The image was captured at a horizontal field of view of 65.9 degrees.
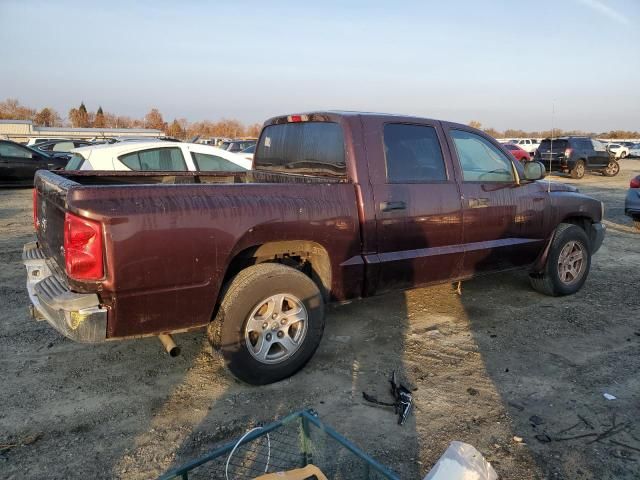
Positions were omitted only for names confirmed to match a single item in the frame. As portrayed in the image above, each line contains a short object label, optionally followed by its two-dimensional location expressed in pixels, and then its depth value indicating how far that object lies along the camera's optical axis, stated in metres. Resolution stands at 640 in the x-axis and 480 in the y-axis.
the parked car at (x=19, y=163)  15.35
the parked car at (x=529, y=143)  34.15
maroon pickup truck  2.86
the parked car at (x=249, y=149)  17.39
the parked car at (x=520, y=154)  22.67
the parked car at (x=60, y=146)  21.75
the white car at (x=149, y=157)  8.21
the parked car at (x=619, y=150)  34.72
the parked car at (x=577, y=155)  21.27
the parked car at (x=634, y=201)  9.48
